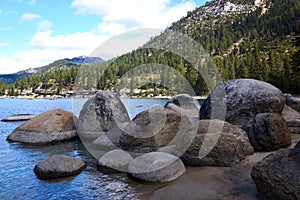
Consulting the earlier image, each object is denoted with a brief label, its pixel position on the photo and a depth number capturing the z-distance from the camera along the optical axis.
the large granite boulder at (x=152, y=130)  11.64
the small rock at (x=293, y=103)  18.62
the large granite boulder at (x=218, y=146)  9.17
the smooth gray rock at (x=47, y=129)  15.52
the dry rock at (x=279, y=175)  5.66
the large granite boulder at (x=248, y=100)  13.60
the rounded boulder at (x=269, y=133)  9.87
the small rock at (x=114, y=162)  9.80
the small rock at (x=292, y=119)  13.30
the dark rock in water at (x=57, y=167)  9.45
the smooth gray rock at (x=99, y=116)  15.64
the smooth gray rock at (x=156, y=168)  8.44
